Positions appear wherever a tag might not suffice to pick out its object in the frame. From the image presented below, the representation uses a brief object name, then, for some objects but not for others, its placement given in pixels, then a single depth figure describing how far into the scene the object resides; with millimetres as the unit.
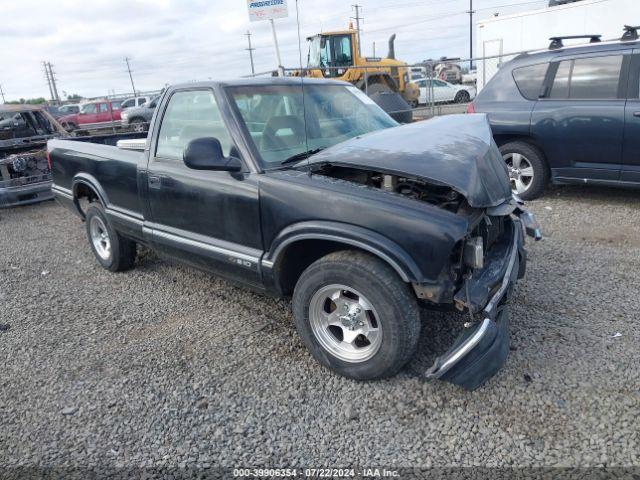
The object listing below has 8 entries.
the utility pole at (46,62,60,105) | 71812
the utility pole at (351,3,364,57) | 17394
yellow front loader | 17047
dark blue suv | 5605
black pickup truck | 2611
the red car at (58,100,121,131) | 23628
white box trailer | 11805
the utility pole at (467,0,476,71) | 51500
